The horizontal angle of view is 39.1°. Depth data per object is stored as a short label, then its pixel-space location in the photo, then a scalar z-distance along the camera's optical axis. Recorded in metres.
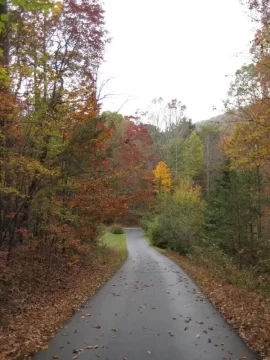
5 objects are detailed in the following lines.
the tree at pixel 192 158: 60.91
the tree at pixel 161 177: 55.22
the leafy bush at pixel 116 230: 49.64
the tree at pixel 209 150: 60.19
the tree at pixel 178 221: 31.58
